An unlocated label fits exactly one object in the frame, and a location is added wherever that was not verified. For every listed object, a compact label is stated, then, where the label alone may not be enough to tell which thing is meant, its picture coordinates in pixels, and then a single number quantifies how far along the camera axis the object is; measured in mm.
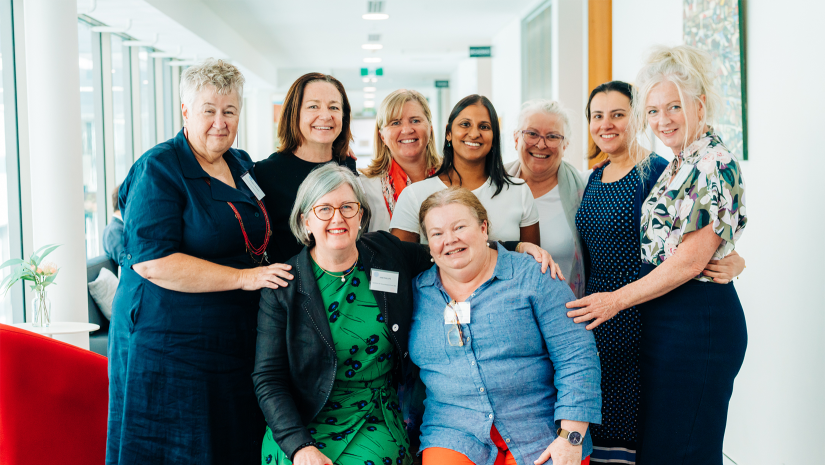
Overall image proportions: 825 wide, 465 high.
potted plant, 2838
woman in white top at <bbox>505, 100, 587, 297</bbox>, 2688
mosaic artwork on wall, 3029
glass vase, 2951
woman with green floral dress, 1989
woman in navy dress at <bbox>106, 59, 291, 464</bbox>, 1988
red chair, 2238
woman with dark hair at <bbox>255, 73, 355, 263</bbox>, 2467
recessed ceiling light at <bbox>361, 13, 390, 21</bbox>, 7945
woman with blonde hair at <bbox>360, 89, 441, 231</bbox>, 2783
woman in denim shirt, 1945
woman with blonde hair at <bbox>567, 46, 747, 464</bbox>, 1922
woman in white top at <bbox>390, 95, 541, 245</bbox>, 2490
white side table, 2869
